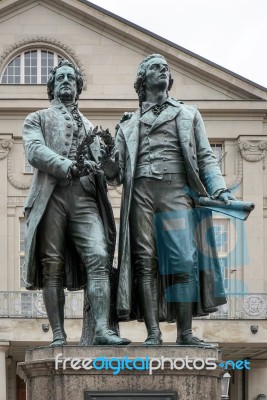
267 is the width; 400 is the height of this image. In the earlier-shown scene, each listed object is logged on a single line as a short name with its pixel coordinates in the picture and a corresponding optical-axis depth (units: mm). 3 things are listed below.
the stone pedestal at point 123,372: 12617
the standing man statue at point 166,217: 13266
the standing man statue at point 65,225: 13203
